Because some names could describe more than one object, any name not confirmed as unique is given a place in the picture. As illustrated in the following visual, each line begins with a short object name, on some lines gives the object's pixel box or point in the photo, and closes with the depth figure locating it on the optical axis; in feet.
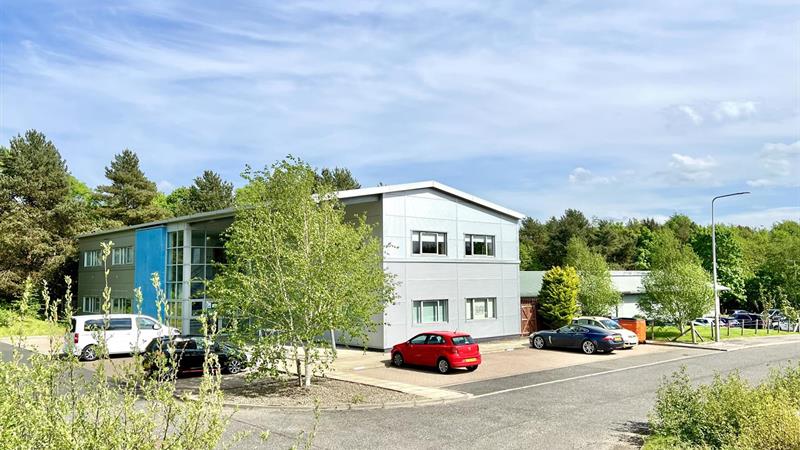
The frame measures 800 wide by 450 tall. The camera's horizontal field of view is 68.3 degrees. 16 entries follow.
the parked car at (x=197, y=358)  61.11
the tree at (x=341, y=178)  212.84
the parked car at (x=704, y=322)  152.46
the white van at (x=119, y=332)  76.36
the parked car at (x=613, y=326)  92.17
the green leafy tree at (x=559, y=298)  111.14
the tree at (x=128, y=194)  186.80
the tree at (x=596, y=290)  115.03
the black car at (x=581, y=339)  86.94
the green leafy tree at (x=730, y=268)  189.99
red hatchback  67.41
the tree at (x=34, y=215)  142.92
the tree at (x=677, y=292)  99.60
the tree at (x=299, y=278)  52.65
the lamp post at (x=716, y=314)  103.19
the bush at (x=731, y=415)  30.04
